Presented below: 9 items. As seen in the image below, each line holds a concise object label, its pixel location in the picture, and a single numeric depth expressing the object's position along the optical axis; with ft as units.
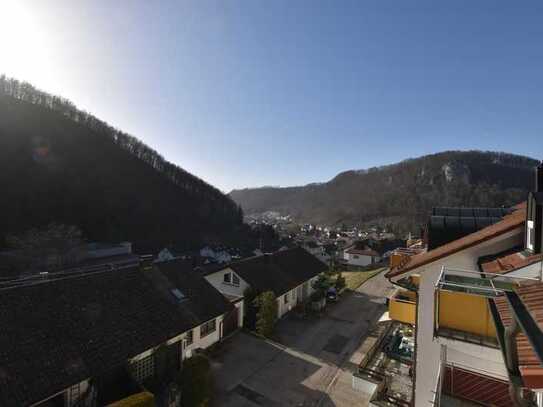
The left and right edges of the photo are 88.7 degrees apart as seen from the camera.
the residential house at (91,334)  29.45
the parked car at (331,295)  81.71
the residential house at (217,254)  201.46
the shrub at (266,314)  57.11
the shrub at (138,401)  29.04
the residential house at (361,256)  167.43
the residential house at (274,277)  68.59
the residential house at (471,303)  16.11
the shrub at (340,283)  88.36
